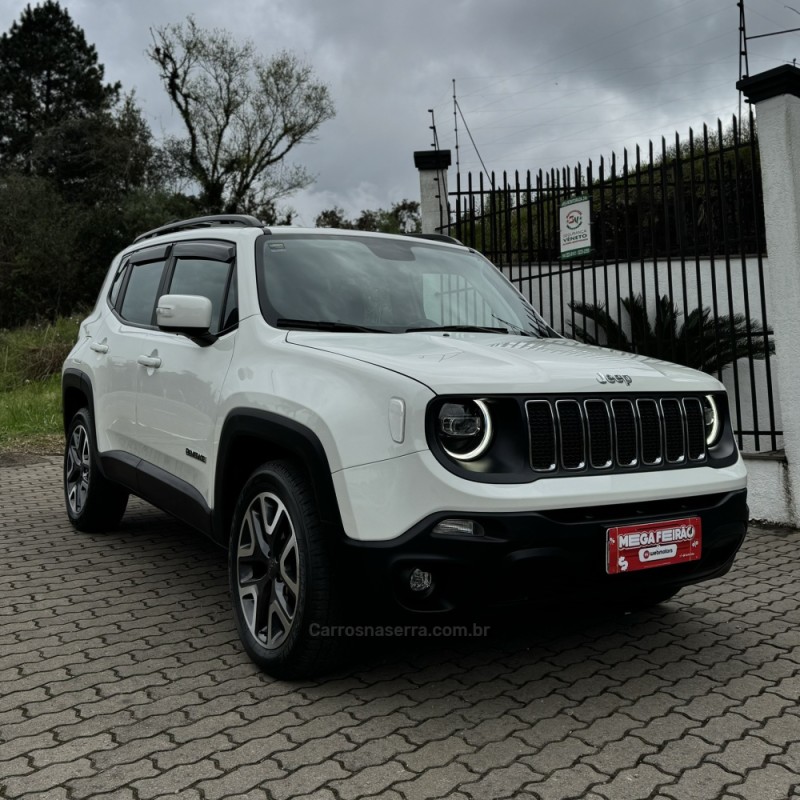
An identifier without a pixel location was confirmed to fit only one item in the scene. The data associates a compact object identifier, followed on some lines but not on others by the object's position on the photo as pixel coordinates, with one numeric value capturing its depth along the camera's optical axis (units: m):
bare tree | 36.66
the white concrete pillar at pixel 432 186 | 10.08
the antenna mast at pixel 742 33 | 11.74
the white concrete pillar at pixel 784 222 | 6.16
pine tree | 44.38
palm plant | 7.07
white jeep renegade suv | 2.93
